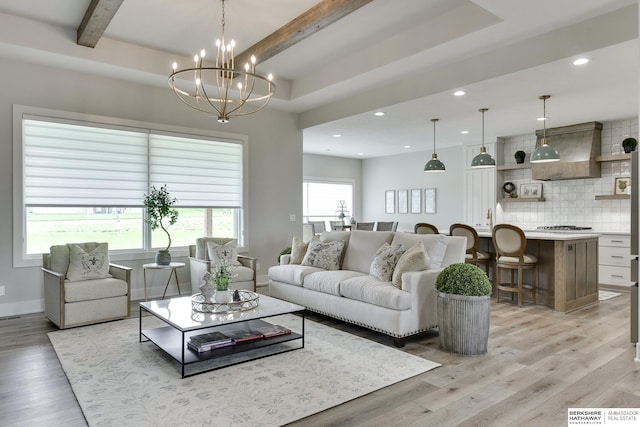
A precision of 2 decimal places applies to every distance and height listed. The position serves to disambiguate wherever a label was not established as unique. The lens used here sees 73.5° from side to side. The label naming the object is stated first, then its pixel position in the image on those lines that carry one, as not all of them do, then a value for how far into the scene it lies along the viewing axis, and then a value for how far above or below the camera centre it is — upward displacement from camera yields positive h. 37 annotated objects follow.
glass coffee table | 3.08 -1.01
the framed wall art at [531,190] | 8.05 +0.43
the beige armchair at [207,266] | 5.25 -0.67
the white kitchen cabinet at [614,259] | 6.53 -0.72
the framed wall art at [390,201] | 11.08 +0.31
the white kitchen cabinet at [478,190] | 8.58 +0.46
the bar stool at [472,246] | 5.66 -0.44
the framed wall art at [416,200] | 10.45 +0.32
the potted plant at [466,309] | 3.39 -0.77
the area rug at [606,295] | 5.75 -1.14
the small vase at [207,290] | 3.54 -0.64
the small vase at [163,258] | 5.24 -0.55
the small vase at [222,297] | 3.51 -0.69
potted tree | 5.27 +0.01
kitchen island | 5.00 -0.68
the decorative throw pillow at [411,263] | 3.85 -0.45
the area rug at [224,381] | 2.45 -1.14
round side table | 5.12 -0.65
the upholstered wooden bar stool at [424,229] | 6.20 -0.23
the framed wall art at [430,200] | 10.12 +0.31
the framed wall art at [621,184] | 6.90 +0.47
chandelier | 5.46 +1.72
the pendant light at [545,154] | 5.34 +0.74
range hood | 7.03 +1.04
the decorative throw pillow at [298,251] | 5.28 -0.47
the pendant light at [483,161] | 6.11 +0.75
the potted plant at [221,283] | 3.51 -0.57
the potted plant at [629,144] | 6.62 +1.07
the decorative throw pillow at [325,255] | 4.88 -0.48
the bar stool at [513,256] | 5.17 -0.53
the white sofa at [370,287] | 3.66 -0.71
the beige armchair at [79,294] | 4.18 -0.82
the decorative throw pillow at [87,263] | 4.44 -0.53
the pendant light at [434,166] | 6.68 +0.74
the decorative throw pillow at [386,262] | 4.11 -0.48
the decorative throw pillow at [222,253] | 5.50 -0.51
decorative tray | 3.39 -0.75
